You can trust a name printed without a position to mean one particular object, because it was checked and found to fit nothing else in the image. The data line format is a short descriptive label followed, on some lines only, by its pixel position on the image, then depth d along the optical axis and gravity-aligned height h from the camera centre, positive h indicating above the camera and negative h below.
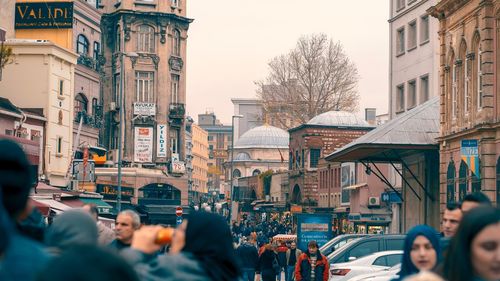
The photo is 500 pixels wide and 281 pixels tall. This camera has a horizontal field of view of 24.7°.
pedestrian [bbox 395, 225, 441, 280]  8.06 -0.29
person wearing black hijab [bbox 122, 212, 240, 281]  5.77 -0.25
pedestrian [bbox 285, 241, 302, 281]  33.21 -1.53
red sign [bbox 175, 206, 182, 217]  53.05 -0.21
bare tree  88.62 +9.73
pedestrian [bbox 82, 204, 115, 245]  11.92 -0.29
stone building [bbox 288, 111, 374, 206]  92.12 +5.70
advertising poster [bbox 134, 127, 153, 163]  79.21 +4.31
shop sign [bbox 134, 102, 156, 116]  80.69 +6.95
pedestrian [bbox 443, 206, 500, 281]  5.39 -0.19
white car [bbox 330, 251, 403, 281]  24.02 -1.15
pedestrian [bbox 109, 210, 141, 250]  10.48 -0.21
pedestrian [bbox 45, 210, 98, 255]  6.27 -0.13
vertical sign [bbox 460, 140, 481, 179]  31.80 +1.69
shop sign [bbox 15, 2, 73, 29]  55.88 +9.38
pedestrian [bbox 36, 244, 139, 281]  3.56 -0.19
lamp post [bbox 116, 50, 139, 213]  49.24 +1.03
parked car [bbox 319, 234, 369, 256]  32.03 -0.96
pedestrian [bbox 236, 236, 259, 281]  29.27 -1.34
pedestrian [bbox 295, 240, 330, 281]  24.57 -1.24
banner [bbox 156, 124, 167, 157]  82.31 +4.81
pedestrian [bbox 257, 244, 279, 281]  30.22 -1.52
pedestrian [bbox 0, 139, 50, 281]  4.44 -0.03
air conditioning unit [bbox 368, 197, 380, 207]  66.75 +0.43
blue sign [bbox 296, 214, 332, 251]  38.75 -0.70
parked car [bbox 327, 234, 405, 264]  26.36 -0.87
